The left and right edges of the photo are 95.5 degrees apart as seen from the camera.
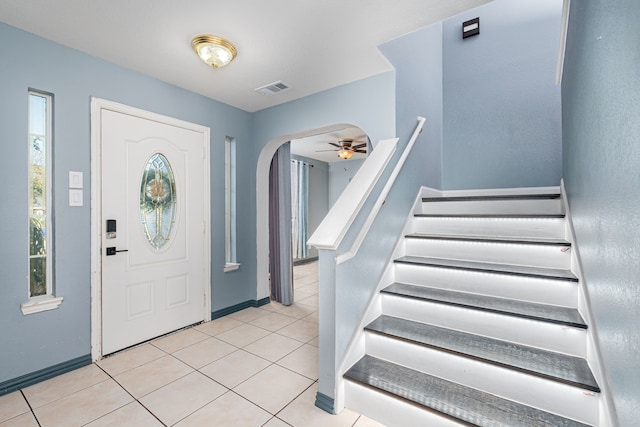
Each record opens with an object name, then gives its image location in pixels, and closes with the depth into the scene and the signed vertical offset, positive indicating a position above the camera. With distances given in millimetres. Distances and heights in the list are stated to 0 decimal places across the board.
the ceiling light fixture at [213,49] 2072 +1241
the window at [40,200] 2123 +139
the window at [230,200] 3506 +210
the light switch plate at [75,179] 2246 +306
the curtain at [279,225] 3930 -111
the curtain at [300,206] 6562 +248
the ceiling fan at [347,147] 5239 +1337
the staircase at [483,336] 1388 -725
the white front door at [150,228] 2469 -100
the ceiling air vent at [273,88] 2854 +1307
